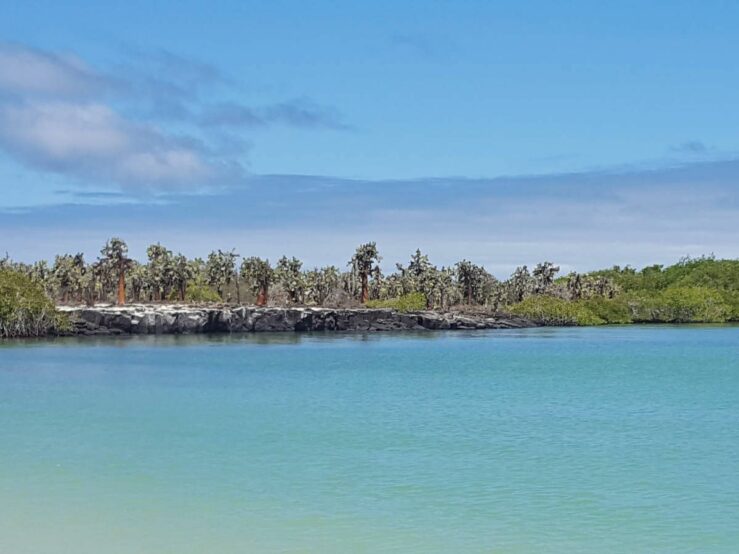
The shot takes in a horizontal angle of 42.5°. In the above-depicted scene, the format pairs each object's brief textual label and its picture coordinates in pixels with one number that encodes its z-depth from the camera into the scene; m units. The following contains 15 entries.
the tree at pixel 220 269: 148.25
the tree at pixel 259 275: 140.38
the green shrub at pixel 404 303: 144.93
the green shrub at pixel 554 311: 159.12
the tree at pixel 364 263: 150.75
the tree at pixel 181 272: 139.12
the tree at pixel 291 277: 146.75
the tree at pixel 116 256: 130.88
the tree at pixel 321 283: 156.38
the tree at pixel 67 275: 145.88
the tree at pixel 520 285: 179.38
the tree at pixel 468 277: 168.66
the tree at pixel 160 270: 139.50
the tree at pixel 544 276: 174.00
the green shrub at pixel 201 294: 150.12
